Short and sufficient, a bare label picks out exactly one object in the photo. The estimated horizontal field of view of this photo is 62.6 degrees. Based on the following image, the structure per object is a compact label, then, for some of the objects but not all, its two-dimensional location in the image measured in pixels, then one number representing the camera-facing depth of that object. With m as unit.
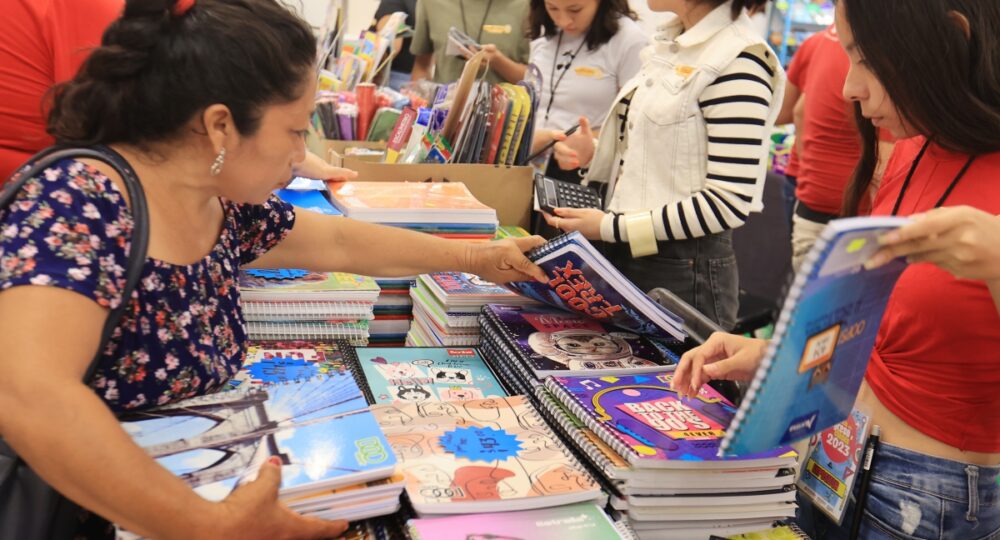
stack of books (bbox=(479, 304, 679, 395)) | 1.44
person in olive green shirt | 3.93
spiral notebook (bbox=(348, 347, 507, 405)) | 1.42
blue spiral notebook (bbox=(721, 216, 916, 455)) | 0.82
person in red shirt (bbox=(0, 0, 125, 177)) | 1.59
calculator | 1.99
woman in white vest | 1.75
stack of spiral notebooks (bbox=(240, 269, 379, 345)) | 1.58
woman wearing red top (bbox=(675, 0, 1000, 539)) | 1.15
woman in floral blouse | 0.91
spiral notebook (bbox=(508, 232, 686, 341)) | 1.44
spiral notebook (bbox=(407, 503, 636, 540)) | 1.00
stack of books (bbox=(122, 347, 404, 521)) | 1.00
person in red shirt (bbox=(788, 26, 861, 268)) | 3.11
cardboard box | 2.25
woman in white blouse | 3.06
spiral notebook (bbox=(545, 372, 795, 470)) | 1.13
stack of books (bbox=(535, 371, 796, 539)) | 1.12
